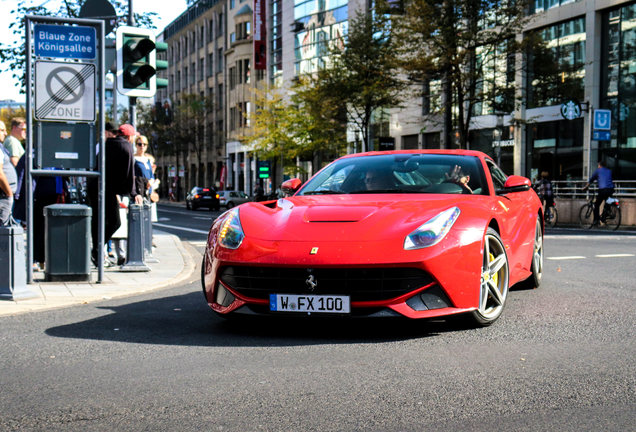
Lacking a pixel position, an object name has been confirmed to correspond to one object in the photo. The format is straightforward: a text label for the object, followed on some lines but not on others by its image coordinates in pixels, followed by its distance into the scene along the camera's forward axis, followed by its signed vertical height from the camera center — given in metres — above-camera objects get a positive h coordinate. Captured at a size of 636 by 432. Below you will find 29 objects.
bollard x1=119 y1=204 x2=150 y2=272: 10.12 -0.87
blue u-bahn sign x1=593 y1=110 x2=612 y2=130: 27.92 +1.78
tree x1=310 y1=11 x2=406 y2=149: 35.59 +4.46
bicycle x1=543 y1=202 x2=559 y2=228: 26.50 -1.35
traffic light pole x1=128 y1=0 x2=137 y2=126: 11.11 +0.86
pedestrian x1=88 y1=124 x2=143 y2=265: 10.20 -0.10
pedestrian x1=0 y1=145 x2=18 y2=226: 8.02 -0.15
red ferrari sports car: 5.32 -0.55
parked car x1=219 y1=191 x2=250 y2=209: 50.53 -1.56
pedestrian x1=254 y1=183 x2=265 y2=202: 50.16 -1.29
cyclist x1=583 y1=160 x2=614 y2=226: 22.91 -0.27
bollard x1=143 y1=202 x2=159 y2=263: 11.77 -0.92
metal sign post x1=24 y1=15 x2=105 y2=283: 8.49 +0.72
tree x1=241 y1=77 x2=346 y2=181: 47.97 +2.33
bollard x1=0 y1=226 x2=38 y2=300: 7.27 -0.81
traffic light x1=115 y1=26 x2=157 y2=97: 10.51 +1.43
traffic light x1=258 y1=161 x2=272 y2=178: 53.75 +0.18
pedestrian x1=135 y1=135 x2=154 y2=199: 11.93 +0.03
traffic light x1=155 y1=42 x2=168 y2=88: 10.81 +1.44
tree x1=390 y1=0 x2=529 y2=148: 29.62 +4.77
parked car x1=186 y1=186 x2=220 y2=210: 48.91 -1.56
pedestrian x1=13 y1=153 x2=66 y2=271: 10.09 -0.35
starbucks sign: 31.17 +2.36
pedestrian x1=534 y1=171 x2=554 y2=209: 26.00 -0.56
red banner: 65.94 +10.84
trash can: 8.62 -0.74
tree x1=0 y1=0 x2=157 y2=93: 20.09 +3.63
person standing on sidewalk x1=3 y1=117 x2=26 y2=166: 10.59 +0.41
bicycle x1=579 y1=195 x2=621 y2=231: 23.20 -1.17
